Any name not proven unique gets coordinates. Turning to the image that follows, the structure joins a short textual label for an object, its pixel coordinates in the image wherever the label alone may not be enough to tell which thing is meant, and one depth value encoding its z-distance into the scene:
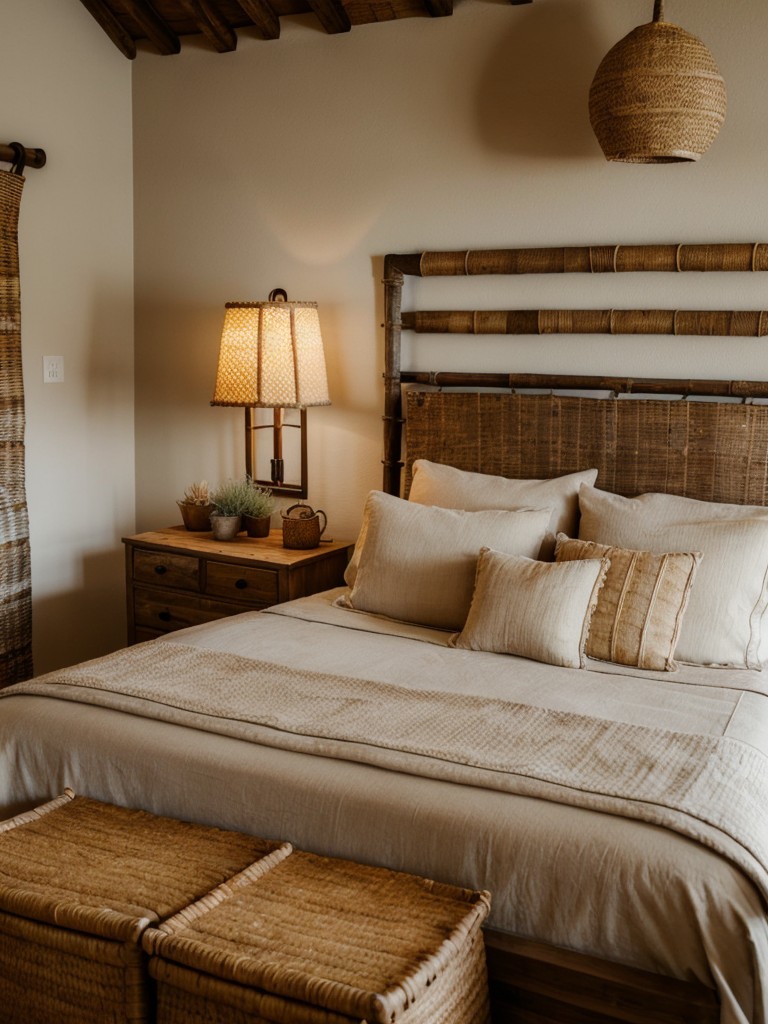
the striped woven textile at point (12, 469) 3.62
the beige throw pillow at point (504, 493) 3.24
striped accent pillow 2.66
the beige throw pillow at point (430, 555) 2.99
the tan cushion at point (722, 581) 2.71
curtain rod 3.66
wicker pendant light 2.87
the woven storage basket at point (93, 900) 1.79
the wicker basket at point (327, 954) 1.61
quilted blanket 1.85
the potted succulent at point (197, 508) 3.98
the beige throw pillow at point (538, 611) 2.66
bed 1.75
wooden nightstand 3.57
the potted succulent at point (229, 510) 3.79
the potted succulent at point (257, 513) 3.87
